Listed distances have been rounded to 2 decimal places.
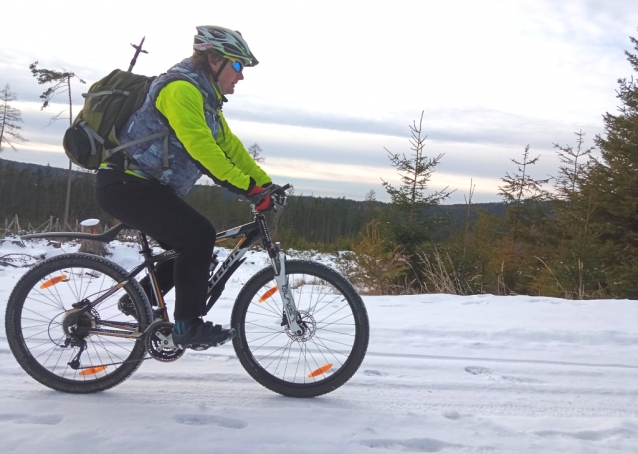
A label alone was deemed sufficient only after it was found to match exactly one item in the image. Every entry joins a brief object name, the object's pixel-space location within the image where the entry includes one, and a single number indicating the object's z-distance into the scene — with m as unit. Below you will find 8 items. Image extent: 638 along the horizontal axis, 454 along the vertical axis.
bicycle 2.76
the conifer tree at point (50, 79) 22.97
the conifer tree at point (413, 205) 12.49
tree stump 3.06
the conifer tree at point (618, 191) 13.69
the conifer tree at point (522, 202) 22.45
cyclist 2.50
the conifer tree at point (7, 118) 30.34
